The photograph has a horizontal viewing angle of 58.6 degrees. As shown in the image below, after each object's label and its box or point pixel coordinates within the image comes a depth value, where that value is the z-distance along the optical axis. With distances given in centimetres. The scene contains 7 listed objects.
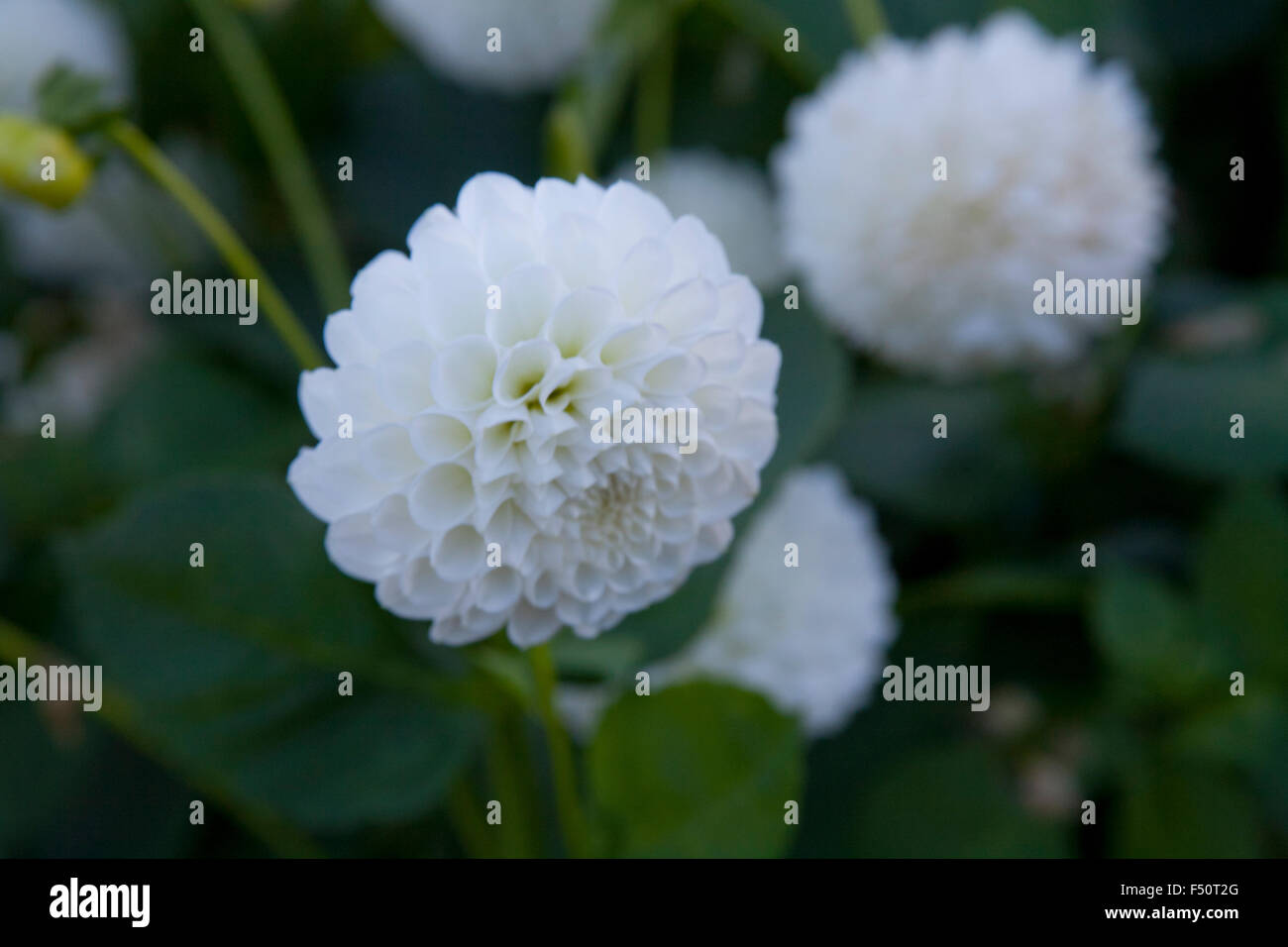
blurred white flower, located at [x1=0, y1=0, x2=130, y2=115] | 65
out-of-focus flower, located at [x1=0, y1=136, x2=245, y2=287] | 74
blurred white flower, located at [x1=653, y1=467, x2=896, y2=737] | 56
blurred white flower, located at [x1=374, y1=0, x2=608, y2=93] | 65
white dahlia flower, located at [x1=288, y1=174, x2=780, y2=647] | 31
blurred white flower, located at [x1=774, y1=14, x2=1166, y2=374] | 55
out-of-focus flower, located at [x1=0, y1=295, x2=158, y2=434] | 73
